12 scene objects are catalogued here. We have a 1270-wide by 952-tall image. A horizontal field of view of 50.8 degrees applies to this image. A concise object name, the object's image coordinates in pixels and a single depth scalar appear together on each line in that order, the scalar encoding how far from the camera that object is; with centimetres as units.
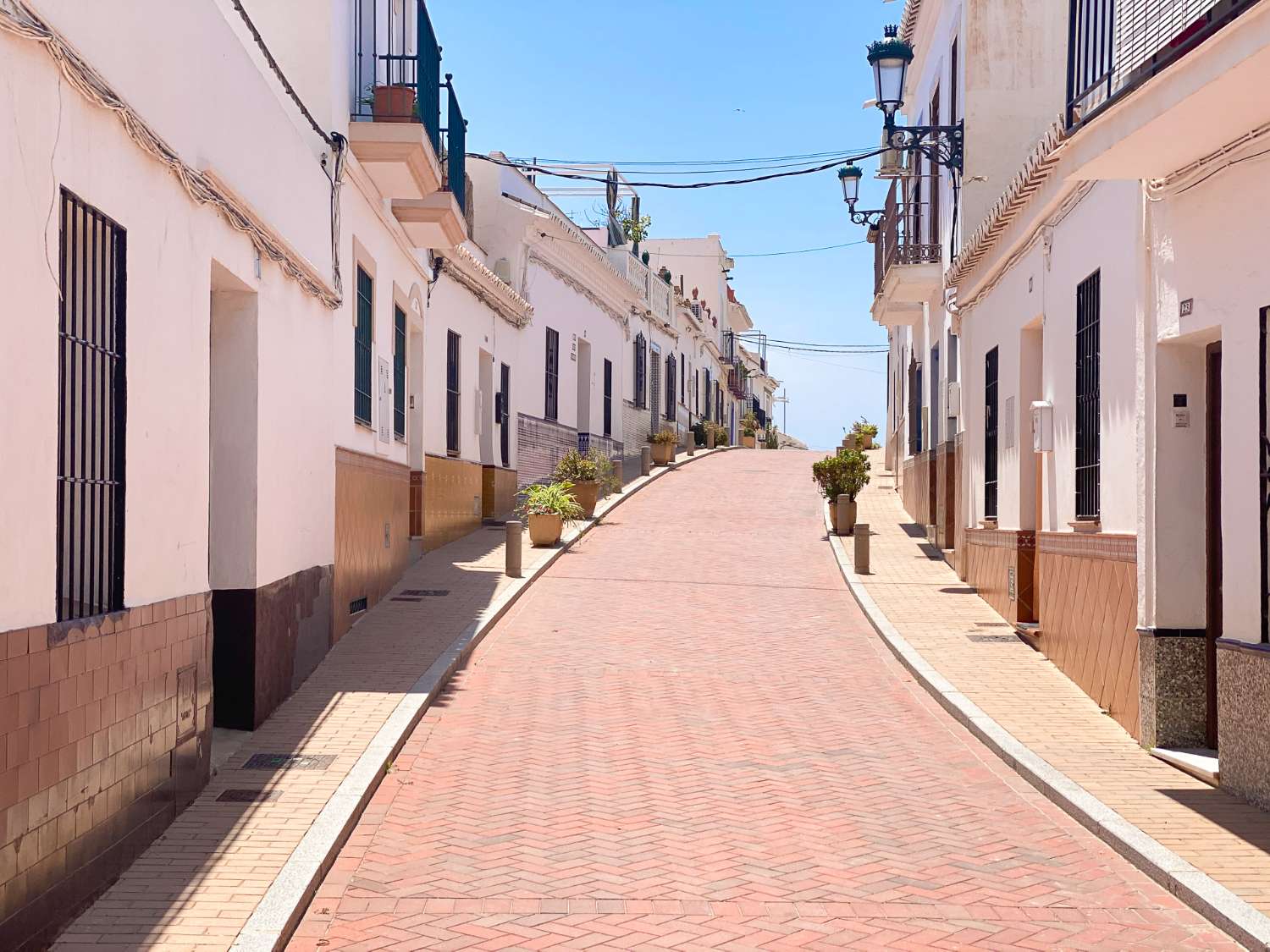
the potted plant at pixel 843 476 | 2242
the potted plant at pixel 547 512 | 1975
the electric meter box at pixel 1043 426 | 1163
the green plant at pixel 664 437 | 3406
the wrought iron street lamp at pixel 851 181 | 1786
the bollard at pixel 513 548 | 1650
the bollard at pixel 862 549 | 1756
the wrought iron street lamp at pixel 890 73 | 1345
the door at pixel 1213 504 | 822
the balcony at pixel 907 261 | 1966
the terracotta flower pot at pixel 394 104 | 1230
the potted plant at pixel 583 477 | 2319
